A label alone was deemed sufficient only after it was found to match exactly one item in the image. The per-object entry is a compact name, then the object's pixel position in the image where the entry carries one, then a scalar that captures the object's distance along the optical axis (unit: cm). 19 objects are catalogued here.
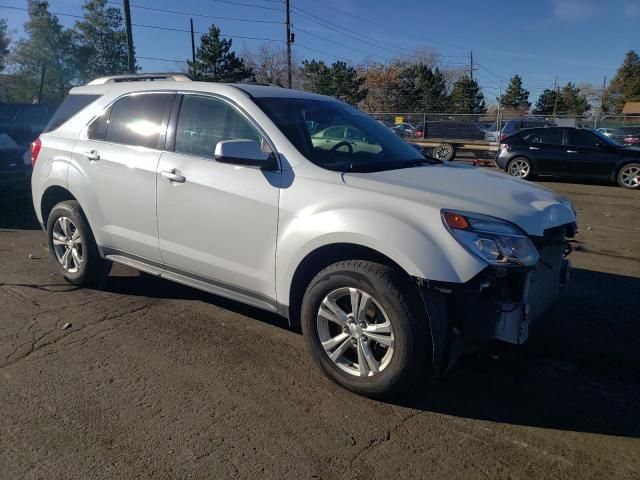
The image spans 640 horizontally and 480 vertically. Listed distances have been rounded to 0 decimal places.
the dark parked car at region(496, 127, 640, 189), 1302
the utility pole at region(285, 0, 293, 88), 3486
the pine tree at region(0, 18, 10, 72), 4553
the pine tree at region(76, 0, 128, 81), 4941
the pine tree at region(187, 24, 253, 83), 4403
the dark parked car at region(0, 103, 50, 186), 930
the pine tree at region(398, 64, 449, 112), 5981
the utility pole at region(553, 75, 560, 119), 6810
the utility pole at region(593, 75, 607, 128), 7531
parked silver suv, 276
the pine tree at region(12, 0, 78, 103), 4553
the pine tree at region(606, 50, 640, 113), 6944
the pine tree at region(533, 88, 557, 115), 7243
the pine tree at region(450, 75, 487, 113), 5959
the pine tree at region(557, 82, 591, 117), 7088
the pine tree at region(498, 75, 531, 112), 7356
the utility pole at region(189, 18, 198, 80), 4512
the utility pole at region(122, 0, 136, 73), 1867
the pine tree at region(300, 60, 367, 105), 4881
